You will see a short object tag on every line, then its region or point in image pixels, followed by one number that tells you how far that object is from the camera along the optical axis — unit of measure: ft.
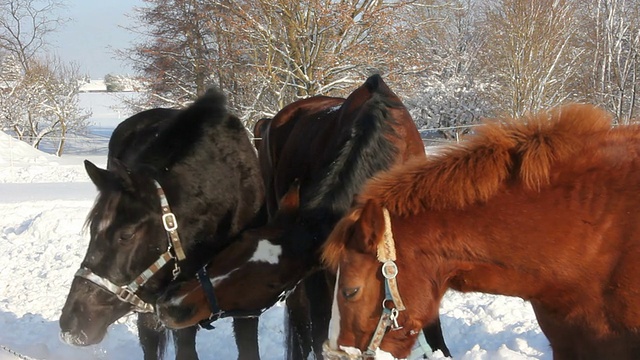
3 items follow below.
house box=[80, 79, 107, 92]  223.59
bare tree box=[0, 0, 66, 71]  97.96
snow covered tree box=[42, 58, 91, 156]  92.73
